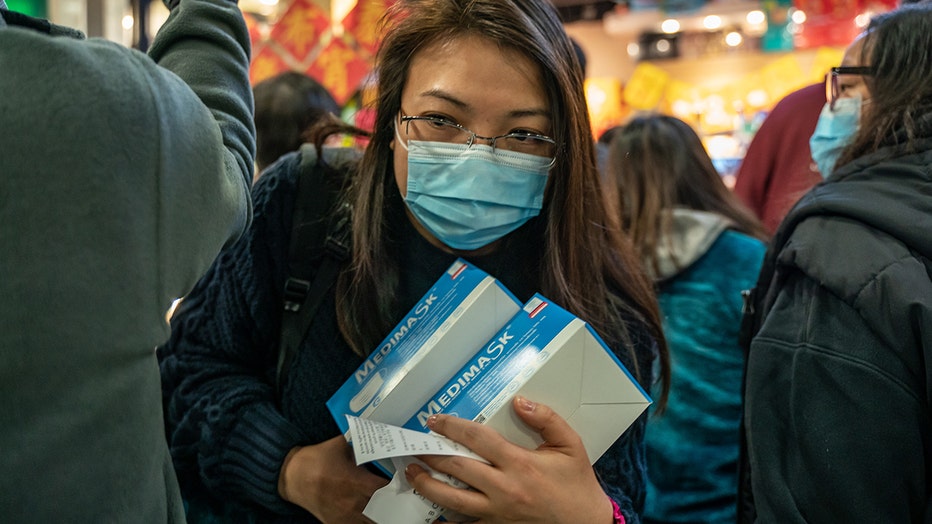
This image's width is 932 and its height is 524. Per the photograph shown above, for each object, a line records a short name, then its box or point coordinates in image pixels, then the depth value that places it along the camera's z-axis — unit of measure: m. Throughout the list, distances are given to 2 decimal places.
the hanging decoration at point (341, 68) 4.57
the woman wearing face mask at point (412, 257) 1.41
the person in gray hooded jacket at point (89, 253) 0.68
